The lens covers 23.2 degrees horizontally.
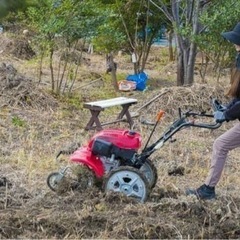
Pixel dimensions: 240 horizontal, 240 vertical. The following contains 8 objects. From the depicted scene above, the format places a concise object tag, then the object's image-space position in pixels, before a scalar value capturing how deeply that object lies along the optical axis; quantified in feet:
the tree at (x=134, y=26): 43.80
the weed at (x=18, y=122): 26.10
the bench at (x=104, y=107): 26.50
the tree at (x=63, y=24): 32.78
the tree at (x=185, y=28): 37.65
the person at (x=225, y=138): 15.12
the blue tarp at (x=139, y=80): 41.81
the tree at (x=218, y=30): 33.50
